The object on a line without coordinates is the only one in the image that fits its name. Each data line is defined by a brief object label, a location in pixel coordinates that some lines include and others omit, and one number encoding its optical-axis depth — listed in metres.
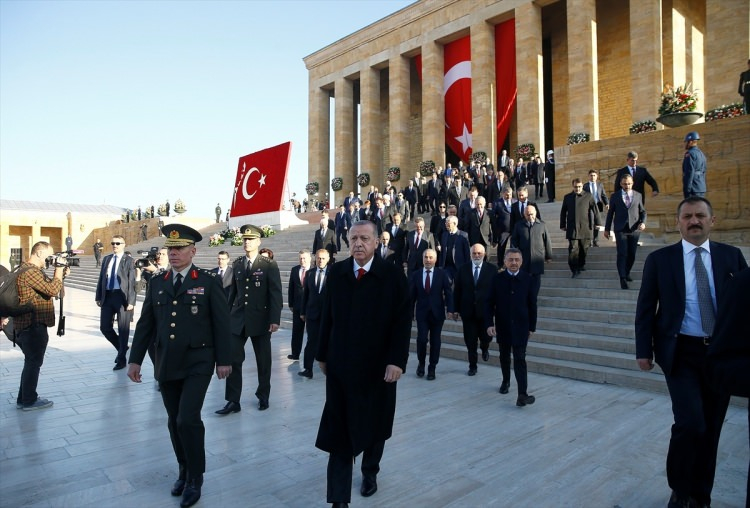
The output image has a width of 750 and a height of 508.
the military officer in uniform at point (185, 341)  3.20
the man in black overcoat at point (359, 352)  2.89
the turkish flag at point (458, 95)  25.00
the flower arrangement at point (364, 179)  28.30
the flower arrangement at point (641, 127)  15.41
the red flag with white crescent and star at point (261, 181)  21.97
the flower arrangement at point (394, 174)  27.00
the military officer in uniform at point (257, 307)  5.27
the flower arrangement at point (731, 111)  11.93
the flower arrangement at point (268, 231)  20.84
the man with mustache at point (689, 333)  2.86
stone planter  10.96
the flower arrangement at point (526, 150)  21.08
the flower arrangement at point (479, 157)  22.57
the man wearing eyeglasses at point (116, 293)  7.23
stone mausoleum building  18.59
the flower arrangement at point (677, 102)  10.97
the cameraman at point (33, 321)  5.10
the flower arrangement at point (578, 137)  19.07
